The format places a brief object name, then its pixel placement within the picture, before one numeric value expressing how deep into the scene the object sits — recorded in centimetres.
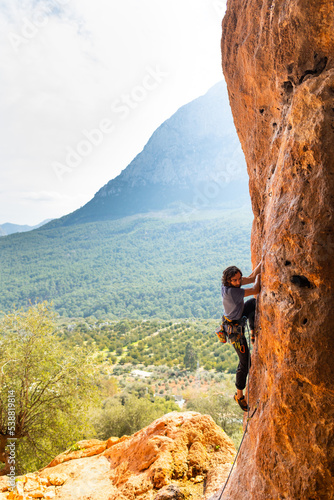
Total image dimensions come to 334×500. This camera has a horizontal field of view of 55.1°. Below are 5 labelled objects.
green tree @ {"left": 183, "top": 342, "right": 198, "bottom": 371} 5416
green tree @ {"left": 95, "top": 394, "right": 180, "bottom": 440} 2155
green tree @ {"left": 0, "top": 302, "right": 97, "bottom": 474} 1424
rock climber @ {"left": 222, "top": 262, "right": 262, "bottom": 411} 591
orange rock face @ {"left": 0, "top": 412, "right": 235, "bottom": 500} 811
